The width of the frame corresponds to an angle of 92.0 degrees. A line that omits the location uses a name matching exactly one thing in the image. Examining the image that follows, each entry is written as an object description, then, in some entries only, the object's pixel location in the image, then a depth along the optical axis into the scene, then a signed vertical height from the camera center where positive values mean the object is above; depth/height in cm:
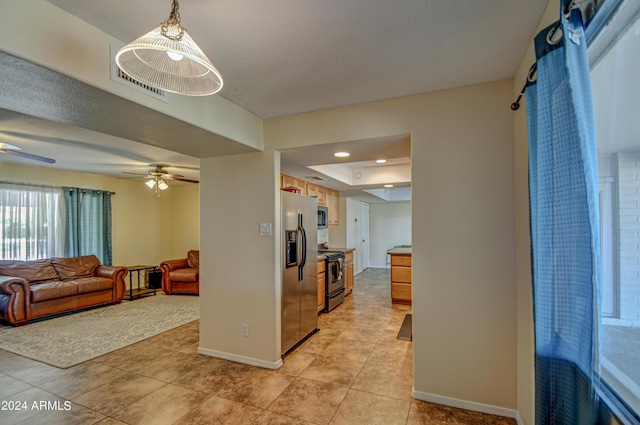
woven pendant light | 113 +67
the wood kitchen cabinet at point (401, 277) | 546 -107
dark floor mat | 381 -149
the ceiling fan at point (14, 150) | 343 +80
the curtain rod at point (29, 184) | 495 +61
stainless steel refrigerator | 325 -59
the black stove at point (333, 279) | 493 -104
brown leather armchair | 628 -120
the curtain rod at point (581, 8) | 107 +74
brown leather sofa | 434 -105
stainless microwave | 553 +1
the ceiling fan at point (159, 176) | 530 +75
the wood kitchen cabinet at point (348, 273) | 589 -110
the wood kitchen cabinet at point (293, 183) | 453 +55
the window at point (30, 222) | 499 -4
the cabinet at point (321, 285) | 471 -104
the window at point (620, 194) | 98 +7
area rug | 343 -150
